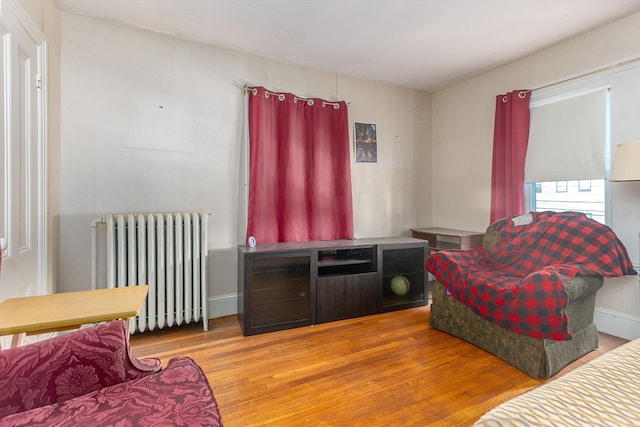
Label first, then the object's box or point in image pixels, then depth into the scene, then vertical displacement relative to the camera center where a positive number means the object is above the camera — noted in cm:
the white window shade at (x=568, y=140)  247 +65
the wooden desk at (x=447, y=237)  315 -30
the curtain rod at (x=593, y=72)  227 +117
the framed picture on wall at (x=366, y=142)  344 +83
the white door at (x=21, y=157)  143 +31
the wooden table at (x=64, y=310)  108 -39
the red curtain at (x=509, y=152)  290 +60
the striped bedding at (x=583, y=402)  63 -44
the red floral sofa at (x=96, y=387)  80 -56
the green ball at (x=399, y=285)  307 -77
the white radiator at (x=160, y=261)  220 -38
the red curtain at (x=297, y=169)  283 +44
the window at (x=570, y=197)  254 +13
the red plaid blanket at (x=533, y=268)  173 -41
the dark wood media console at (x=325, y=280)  248 -64
